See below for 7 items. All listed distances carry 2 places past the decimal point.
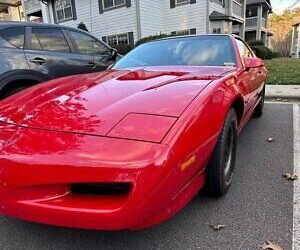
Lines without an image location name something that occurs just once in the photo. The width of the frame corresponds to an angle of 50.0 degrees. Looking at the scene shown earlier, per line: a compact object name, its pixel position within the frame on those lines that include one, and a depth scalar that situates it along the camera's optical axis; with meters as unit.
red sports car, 1.65
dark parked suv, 4.37
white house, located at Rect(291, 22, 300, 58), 38.81
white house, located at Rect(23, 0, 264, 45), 17.05
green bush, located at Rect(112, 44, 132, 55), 16.69
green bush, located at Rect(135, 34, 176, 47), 15.91
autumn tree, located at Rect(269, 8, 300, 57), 50.72
